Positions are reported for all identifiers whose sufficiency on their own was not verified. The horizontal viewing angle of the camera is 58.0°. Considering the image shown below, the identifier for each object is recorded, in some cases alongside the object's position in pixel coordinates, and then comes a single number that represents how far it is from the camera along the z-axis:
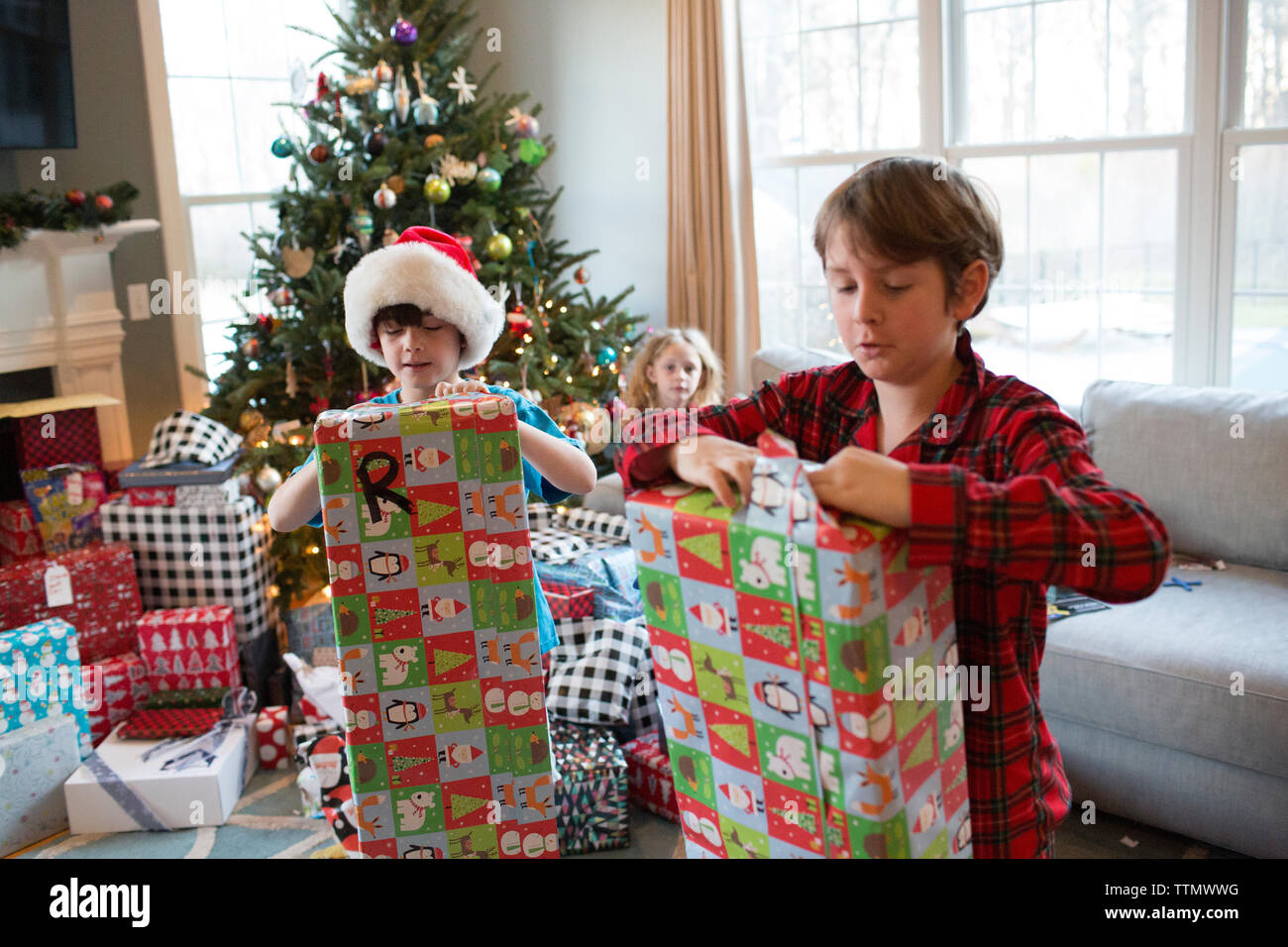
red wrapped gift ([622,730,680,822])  2.66
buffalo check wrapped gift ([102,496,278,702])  3.29
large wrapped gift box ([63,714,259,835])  2.81
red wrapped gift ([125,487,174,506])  3.33
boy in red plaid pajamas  0.92
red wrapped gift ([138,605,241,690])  3.16
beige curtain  4.09
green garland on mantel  3.54
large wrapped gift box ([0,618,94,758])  2.84
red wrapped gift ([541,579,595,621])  2.94
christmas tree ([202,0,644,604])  3.65
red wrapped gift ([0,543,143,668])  3.09
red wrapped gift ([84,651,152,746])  3.09
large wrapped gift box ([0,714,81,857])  2.76
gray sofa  2.34
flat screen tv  3.56
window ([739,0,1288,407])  3.25
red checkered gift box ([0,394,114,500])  3.52
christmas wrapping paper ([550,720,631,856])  2.56
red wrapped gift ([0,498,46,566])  3.38
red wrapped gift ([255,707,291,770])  3.09
